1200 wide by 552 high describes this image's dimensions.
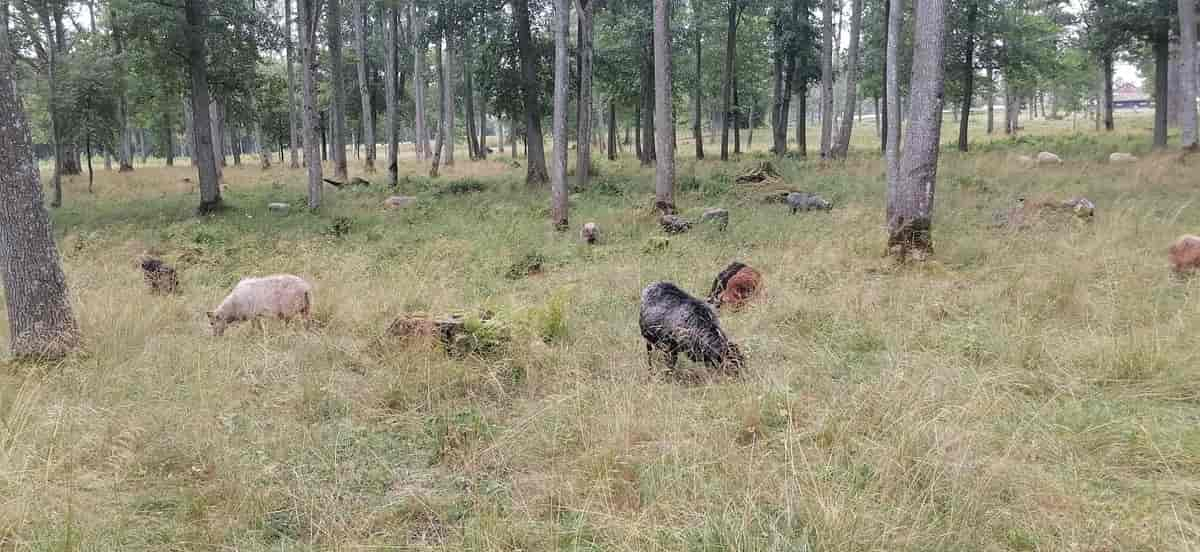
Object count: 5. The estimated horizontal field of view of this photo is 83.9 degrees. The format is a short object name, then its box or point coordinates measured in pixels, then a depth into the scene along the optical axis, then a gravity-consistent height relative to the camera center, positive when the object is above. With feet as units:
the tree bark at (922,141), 27.09 +1.98
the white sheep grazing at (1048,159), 59.88 +2.45
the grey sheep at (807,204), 43.41 -0.68
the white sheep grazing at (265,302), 20.72 -2.93
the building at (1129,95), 262.47 +41.18
